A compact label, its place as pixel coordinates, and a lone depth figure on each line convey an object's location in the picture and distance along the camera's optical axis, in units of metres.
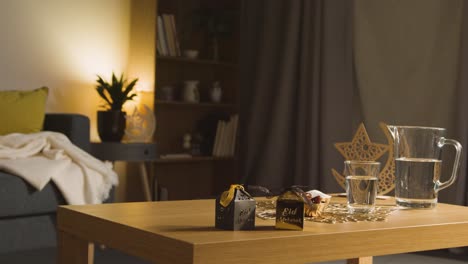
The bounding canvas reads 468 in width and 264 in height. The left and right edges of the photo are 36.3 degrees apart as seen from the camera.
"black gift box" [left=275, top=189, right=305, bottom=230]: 1.43
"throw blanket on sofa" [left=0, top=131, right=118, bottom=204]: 3.10
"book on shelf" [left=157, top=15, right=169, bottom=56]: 4.66
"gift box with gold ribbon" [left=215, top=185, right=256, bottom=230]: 1.40
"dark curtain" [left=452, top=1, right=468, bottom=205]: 3.58
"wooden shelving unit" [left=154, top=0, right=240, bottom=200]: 4.93
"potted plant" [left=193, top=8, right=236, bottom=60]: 4.89
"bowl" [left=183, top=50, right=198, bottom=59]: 4.83
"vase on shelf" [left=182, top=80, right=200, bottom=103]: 4.84
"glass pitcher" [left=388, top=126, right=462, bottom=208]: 1.88
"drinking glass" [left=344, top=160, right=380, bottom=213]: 1.70
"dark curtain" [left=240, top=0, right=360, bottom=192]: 4.29
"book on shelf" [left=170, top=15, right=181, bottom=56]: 4.70
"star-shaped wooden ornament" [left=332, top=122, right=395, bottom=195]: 2.27
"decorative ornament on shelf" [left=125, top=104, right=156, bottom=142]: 4.41
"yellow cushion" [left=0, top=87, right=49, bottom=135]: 3.70
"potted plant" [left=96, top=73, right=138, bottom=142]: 4.32
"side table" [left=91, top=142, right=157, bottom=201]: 4.07
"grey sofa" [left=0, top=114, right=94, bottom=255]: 2.99
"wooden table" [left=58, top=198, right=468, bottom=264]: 1.26
